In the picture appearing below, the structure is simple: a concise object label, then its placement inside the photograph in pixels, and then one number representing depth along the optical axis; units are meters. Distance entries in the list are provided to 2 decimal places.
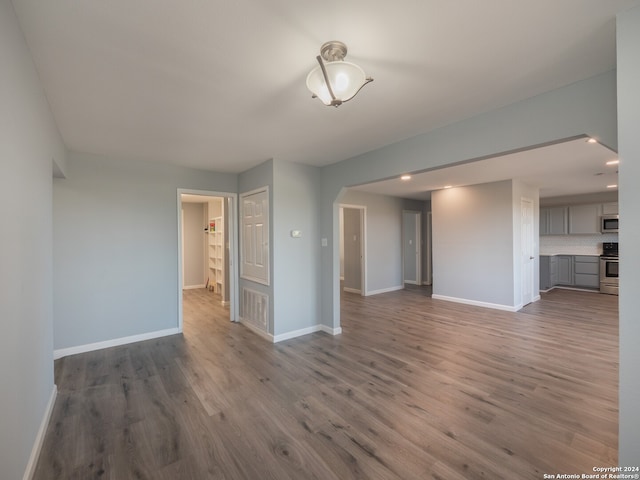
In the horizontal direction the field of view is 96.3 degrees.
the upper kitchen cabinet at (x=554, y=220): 7.40
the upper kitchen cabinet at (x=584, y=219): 6.94
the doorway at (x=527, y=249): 5.62
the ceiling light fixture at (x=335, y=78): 1.51
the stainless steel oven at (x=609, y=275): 6.54
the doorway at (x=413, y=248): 8.39
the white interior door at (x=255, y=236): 4.04
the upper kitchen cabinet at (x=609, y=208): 6.64
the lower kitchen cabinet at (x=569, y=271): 7.00
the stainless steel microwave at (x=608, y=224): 6.63
